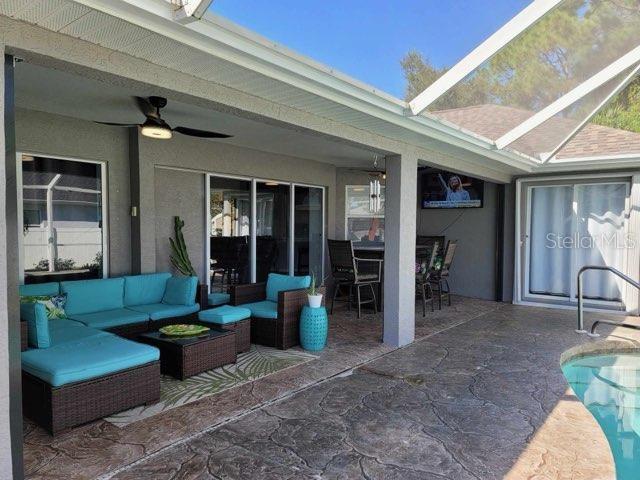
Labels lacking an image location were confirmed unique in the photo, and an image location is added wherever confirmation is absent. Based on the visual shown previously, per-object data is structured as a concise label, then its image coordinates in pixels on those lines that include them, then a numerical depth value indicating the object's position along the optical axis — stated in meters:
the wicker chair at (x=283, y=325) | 5.09
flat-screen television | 9.02
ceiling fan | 4.05
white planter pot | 5.10
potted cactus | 5.95
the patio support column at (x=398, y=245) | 5.27
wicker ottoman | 4.67
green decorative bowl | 4.18
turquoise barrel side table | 5.04
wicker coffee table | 4.04
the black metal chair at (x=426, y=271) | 7.32
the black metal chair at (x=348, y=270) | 6.91
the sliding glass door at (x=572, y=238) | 7.67
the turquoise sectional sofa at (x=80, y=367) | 3.00
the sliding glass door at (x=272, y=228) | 7.54
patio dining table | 7.77
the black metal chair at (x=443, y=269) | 7.75
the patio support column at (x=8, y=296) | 2.15
